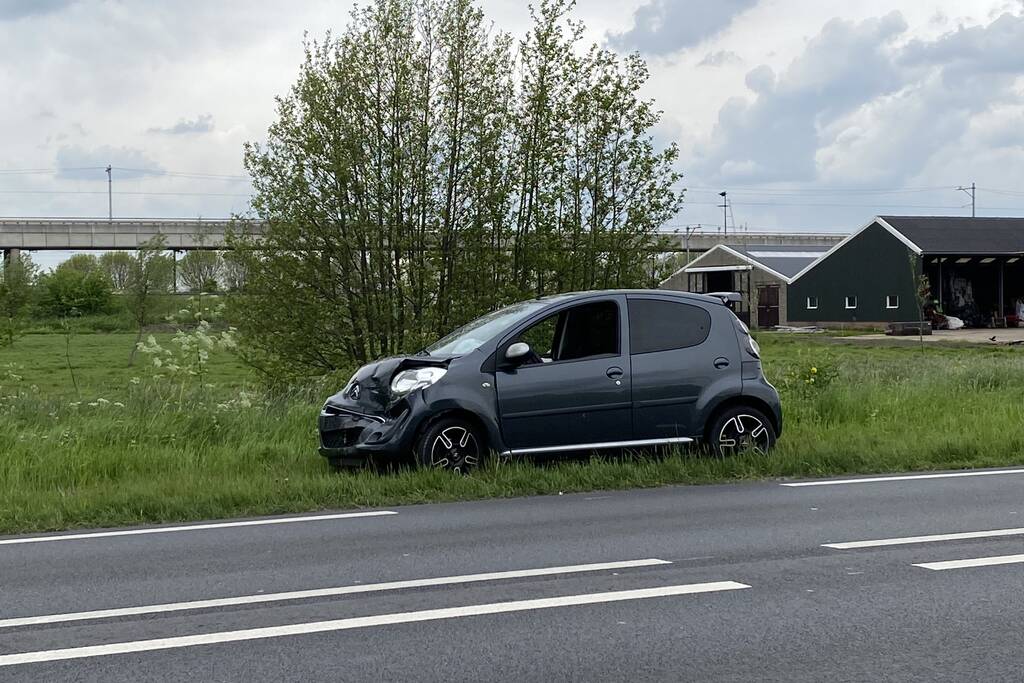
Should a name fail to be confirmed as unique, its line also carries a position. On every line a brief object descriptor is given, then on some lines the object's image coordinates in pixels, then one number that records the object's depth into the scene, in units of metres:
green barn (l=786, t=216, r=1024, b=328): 62.47
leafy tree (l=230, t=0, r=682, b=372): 21.72
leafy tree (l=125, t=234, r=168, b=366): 53.06
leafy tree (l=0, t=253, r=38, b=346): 25.41
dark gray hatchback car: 10.88
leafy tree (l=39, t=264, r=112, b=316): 38.34
